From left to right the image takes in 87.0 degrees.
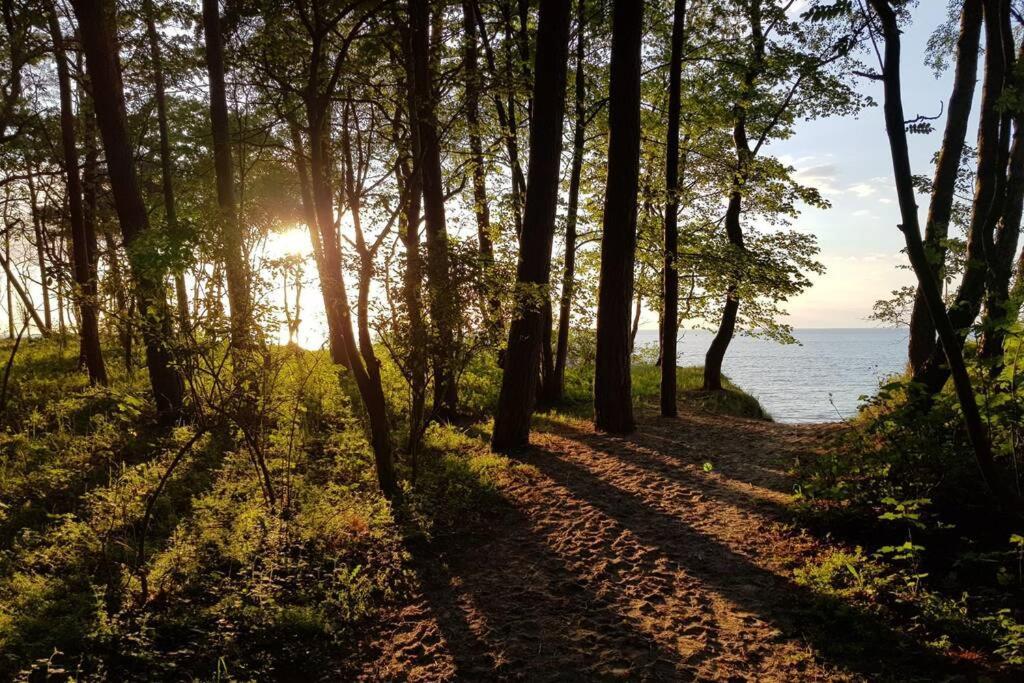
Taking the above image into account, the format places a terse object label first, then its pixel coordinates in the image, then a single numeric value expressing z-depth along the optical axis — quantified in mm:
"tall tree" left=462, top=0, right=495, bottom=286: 8125
